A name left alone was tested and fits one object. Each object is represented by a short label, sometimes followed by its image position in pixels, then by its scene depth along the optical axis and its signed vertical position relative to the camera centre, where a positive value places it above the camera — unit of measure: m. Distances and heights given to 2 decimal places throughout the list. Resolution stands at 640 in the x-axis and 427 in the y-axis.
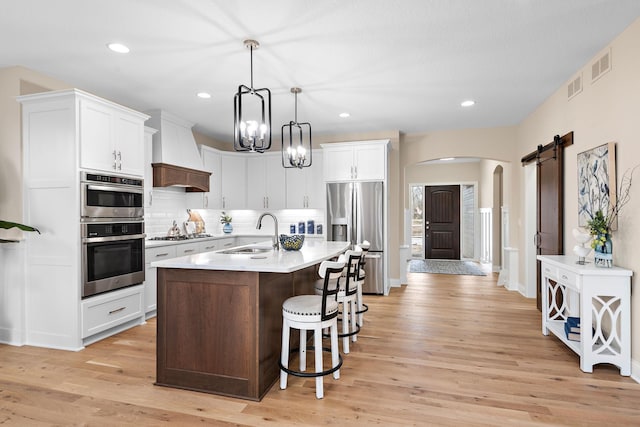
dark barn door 4.10 +0.20
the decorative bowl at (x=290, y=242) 3.37 -0.24
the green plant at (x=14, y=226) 3.21 -0.07
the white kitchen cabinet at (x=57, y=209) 3.38 +0.09
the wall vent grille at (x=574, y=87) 3.67 +1.32
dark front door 9.88 -0.20
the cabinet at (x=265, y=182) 6.52 +0.63
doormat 7.79 -1.23
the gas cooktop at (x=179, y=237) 5.16 -0.30
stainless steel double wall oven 3.44 -0.15
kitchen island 2.44 -0.75
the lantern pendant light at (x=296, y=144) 3.97 +1.27
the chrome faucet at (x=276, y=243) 3.55 -0.27
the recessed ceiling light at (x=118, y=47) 3.04 +1.45
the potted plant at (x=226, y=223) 6.55 -0.12
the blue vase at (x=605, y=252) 2.93 -0.32
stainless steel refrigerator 5.71 -0.07
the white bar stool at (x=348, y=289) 3.03 -0.65
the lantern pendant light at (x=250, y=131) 2.84 +0.70
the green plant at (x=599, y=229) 2.96 -0.13
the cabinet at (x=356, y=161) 5.76 +0.89
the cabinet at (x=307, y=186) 6.29 +0.53
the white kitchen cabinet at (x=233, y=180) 6.44 +0.66
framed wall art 3.05 +0.30
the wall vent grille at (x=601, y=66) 3.13 +1.32
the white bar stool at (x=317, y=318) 2.48 -0.71
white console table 2.81 -0.81
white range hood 4.87 +0.89
